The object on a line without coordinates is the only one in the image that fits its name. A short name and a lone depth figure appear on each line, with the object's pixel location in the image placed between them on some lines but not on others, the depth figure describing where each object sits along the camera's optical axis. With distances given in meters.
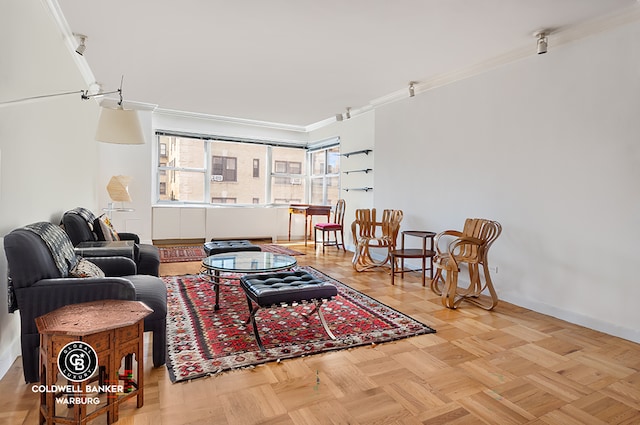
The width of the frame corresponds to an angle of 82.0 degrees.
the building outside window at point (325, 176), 7.42
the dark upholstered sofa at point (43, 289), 1.84
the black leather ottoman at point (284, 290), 2.43
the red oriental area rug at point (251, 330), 2.32
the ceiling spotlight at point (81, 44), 3.45
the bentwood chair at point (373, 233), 4.84
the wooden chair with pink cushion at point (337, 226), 6.46
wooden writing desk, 7.03
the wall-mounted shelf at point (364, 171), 6.05
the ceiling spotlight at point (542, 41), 3.20
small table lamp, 5.64
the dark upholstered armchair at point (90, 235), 3.16
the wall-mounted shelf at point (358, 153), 6.04
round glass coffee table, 3.03
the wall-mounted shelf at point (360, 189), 6.07
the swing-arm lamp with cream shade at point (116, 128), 2.94
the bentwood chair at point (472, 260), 3.47
